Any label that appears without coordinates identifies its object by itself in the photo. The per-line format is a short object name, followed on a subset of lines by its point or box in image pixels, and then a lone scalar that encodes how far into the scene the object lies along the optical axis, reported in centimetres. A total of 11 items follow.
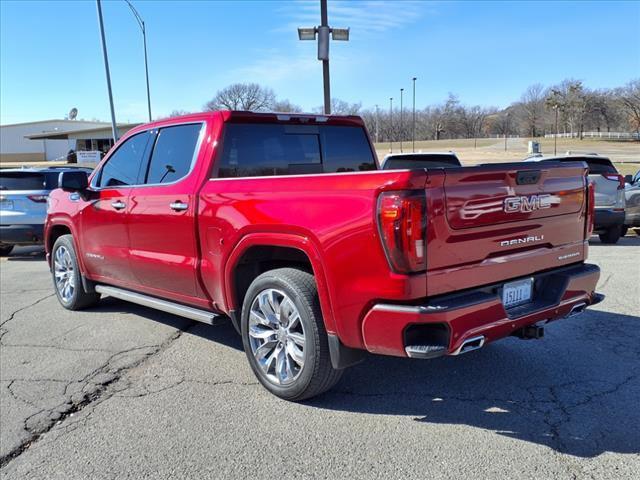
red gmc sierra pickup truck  302
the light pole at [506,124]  11731
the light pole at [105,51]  2209
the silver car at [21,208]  1025
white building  8125
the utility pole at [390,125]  10056
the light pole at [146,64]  2952
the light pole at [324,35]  1291
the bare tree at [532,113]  10256
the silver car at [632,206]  1096
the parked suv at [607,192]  996
